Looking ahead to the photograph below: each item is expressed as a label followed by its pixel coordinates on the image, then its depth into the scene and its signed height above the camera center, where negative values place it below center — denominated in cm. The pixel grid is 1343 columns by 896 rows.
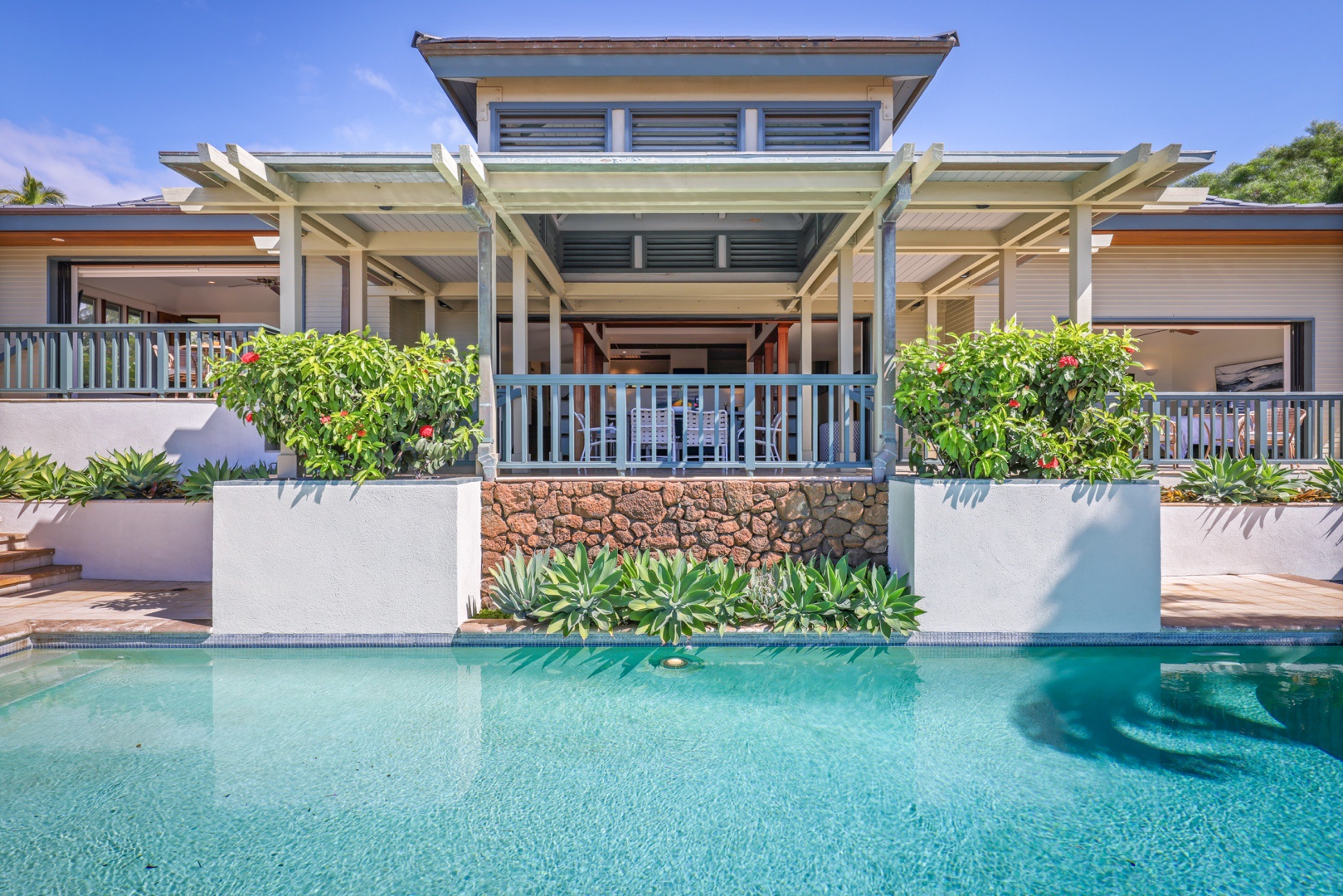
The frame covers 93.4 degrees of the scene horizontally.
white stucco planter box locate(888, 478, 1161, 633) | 438 -73
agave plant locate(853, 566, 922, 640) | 432 -109
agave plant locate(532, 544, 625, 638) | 438 -104
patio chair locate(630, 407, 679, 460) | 528 +18
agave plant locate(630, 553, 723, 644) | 427 -106
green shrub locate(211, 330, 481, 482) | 441 +37
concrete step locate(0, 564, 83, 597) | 535 -117
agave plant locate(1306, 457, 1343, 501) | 607 -26
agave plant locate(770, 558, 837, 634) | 439 -111
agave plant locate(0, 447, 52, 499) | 620 -24
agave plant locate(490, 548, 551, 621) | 459 -101
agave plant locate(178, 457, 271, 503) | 598 -29
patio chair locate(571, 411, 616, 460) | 577 +8
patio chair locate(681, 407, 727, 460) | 550 +21
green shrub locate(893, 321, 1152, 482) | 440 +34
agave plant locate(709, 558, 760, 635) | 443 -105
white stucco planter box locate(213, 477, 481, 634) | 441 -78
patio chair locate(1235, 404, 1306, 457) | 670 +27
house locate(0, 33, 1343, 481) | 530 +230
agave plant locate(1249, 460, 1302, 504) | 601 -31
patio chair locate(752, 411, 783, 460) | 559 +6
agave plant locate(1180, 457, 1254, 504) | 602 -28
